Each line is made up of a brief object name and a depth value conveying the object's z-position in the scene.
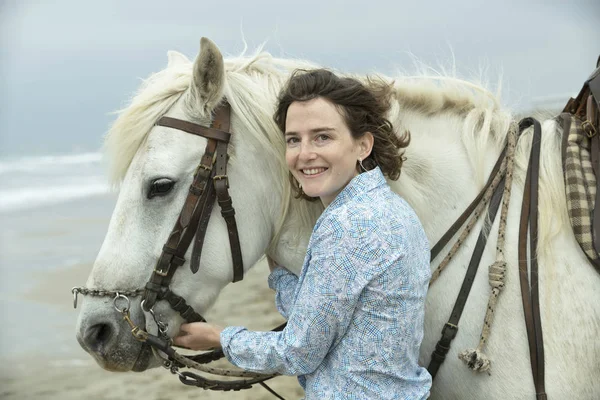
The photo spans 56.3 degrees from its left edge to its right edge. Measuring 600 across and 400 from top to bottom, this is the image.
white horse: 2.05
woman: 1.65
